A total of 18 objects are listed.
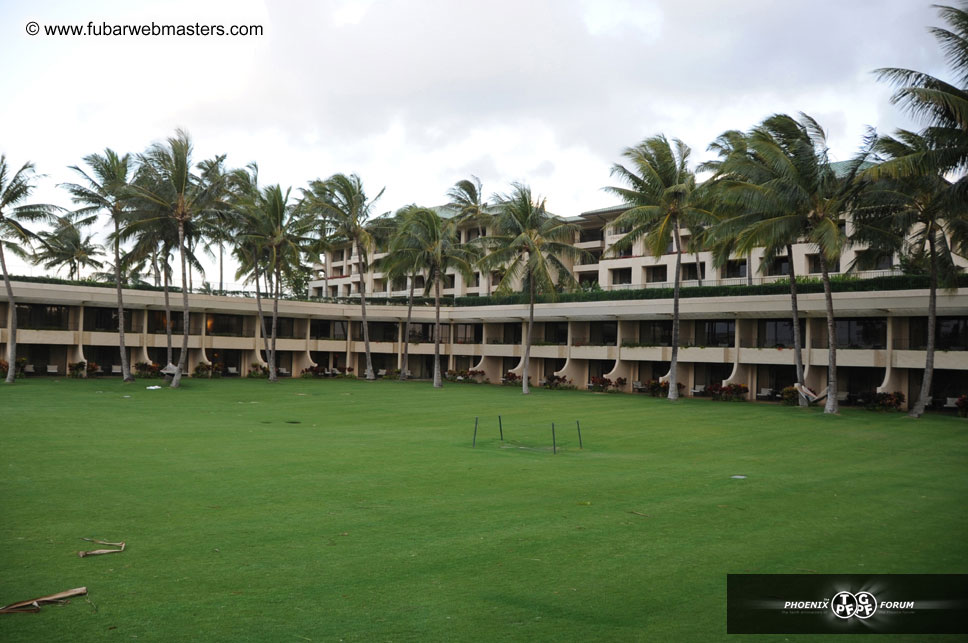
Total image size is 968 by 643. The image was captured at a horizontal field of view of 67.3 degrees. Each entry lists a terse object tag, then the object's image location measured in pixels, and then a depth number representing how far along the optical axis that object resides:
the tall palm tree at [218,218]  39.47
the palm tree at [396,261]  47.41
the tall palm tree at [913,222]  26.72
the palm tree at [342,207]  47.53
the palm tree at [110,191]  38.59
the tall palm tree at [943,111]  18.62
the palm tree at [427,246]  46.50
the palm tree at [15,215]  36.69
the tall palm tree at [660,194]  36.12
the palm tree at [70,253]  59.88
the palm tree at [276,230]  45.44
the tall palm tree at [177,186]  38.41
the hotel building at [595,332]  36.16
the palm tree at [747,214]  29.62
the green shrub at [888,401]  32.56
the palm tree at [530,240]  41.62
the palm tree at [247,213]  41.53
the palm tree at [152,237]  39.27
